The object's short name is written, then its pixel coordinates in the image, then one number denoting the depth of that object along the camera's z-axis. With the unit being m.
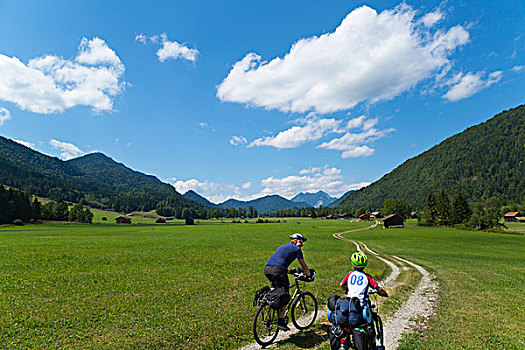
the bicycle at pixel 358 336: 6.62
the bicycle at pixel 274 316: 9.23
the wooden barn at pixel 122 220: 192.64
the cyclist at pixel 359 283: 7.13
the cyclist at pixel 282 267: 9.19
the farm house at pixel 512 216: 172.10
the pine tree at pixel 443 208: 118.19
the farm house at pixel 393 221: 131.50
